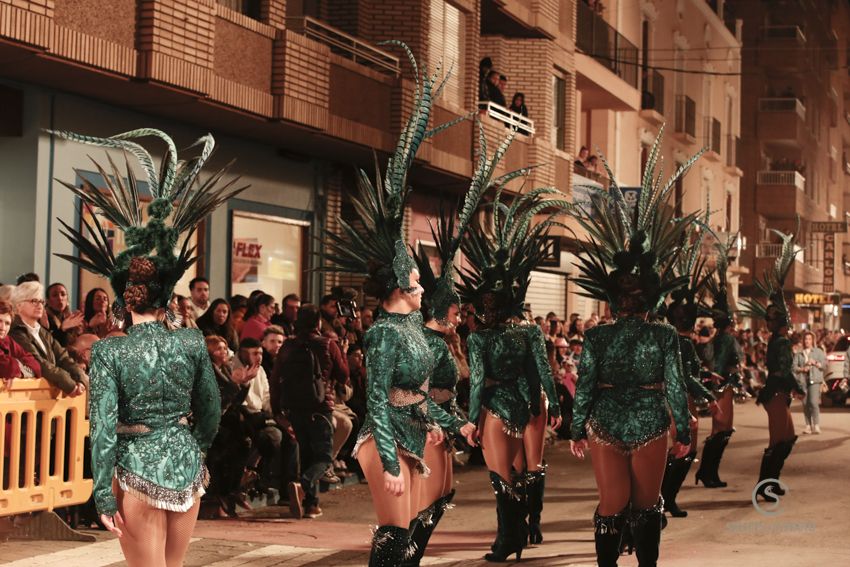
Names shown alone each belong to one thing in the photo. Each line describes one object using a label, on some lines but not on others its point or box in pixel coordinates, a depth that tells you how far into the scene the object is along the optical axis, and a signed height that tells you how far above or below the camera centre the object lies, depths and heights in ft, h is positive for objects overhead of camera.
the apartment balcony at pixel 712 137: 160.76 +21.24
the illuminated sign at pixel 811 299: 189.57 +4.12
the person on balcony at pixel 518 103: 91.71 +13.74
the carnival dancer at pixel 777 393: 48.06 -2.09
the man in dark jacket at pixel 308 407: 43.39 -2.66
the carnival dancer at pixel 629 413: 28.48 -1.69
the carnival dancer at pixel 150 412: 19.80 -1.34
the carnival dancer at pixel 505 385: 34.09 -1.45
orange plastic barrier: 34.53 -3.29
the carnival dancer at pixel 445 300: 32.04 +0.48
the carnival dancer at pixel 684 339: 42.11 -0.33
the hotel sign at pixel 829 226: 199.52 +14.30
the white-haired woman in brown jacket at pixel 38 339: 36.06 -0.67
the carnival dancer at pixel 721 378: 49.70 -1.67
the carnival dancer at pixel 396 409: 24.31 -1.50
